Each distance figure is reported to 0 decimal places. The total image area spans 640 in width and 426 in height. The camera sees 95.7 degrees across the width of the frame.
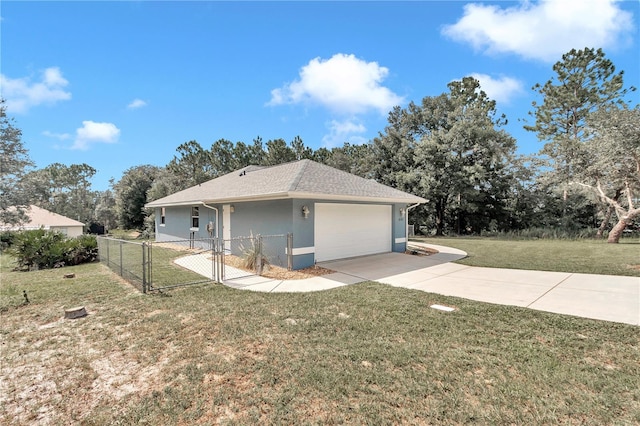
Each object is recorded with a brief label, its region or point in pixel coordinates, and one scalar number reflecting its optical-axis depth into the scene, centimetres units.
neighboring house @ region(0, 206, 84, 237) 2522
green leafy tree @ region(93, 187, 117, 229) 4424
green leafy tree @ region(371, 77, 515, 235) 2181
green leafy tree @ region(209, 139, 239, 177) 3025
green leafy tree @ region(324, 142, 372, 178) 2716
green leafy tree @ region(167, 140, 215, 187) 3078
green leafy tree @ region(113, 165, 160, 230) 3147
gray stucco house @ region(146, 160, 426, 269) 916
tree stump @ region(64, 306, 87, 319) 523
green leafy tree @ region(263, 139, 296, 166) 2802
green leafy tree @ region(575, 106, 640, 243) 1025
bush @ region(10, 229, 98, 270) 1090
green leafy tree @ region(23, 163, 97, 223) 3944
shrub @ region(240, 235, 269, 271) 868
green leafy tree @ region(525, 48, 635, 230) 2262
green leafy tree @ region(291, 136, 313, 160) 2941
